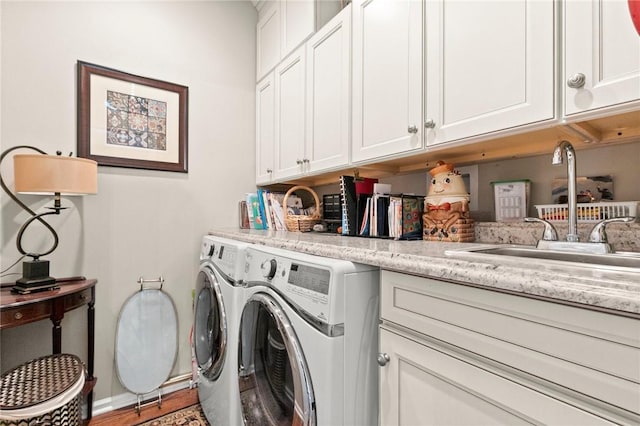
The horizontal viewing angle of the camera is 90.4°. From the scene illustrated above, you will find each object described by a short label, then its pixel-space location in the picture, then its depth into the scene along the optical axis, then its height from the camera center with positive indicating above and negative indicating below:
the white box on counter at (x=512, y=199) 1.22 +0.05
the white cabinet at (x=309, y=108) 1.64 +0.64
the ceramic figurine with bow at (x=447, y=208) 1.24 +0.02
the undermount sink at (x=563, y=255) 0.82 -0.12
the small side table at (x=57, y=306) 1.38 -0.44
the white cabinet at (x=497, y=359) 0.49 -0.28
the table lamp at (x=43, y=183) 1.48 +0.15
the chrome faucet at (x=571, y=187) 0.94 +0.08
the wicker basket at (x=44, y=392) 1.22 -0.74
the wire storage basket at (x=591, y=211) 0.96 +0.01
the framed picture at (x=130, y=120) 1.89 +0.60
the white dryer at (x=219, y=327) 1.36 -0.56
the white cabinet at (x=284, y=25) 1.87 +1.21
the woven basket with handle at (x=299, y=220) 1.95 -0.05
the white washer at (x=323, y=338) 0.85 -0.36
